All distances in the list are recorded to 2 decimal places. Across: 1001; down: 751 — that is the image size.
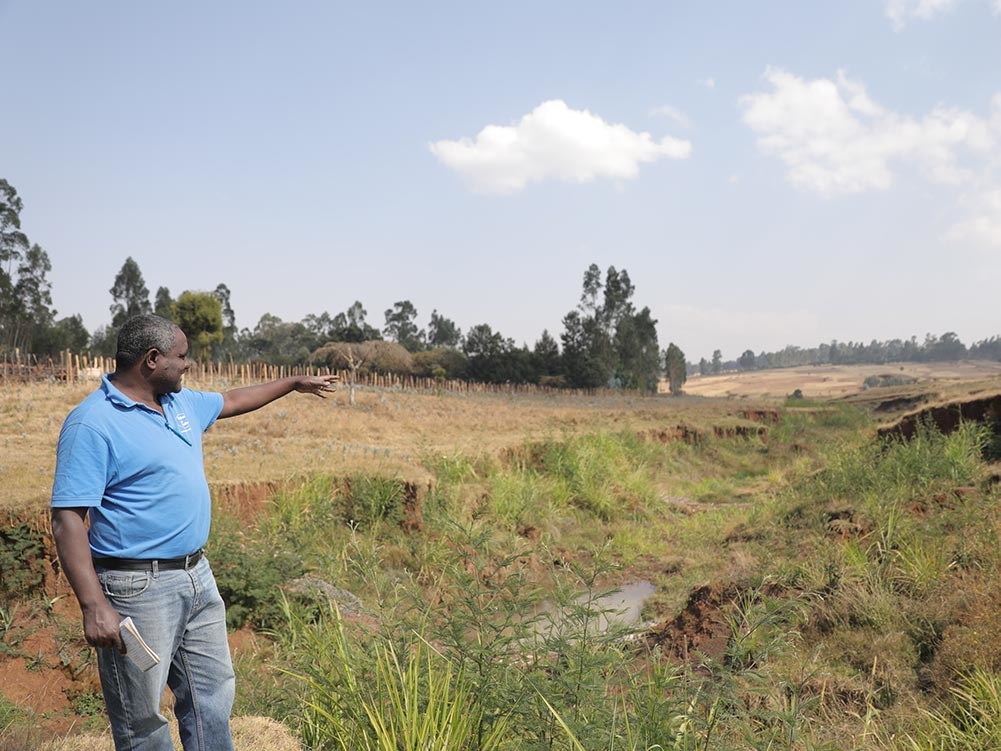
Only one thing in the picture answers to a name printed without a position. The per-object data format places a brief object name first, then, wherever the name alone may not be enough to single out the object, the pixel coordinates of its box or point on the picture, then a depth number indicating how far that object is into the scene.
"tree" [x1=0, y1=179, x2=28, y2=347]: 38.03
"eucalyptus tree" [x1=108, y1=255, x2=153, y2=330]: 51.84
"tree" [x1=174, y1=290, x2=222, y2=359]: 34.78
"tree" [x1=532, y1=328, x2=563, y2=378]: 47.19
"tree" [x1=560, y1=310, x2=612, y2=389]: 46.06
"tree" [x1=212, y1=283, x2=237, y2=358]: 61.47
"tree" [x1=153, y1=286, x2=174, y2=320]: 54.73
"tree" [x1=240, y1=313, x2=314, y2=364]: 67.00
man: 2.12
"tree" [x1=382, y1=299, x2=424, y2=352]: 81.31
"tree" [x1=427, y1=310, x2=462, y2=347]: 79.81
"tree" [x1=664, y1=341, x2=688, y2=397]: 69.81
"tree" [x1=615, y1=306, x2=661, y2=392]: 51.26
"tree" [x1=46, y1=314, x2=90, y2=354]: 41.91
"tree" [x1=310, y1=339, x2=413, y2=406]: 41.66
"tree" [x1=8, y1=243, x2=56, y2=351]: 39.41
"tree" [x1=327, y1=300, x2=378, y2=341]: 50.97
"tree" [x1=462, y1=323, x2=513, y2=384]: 45.38
